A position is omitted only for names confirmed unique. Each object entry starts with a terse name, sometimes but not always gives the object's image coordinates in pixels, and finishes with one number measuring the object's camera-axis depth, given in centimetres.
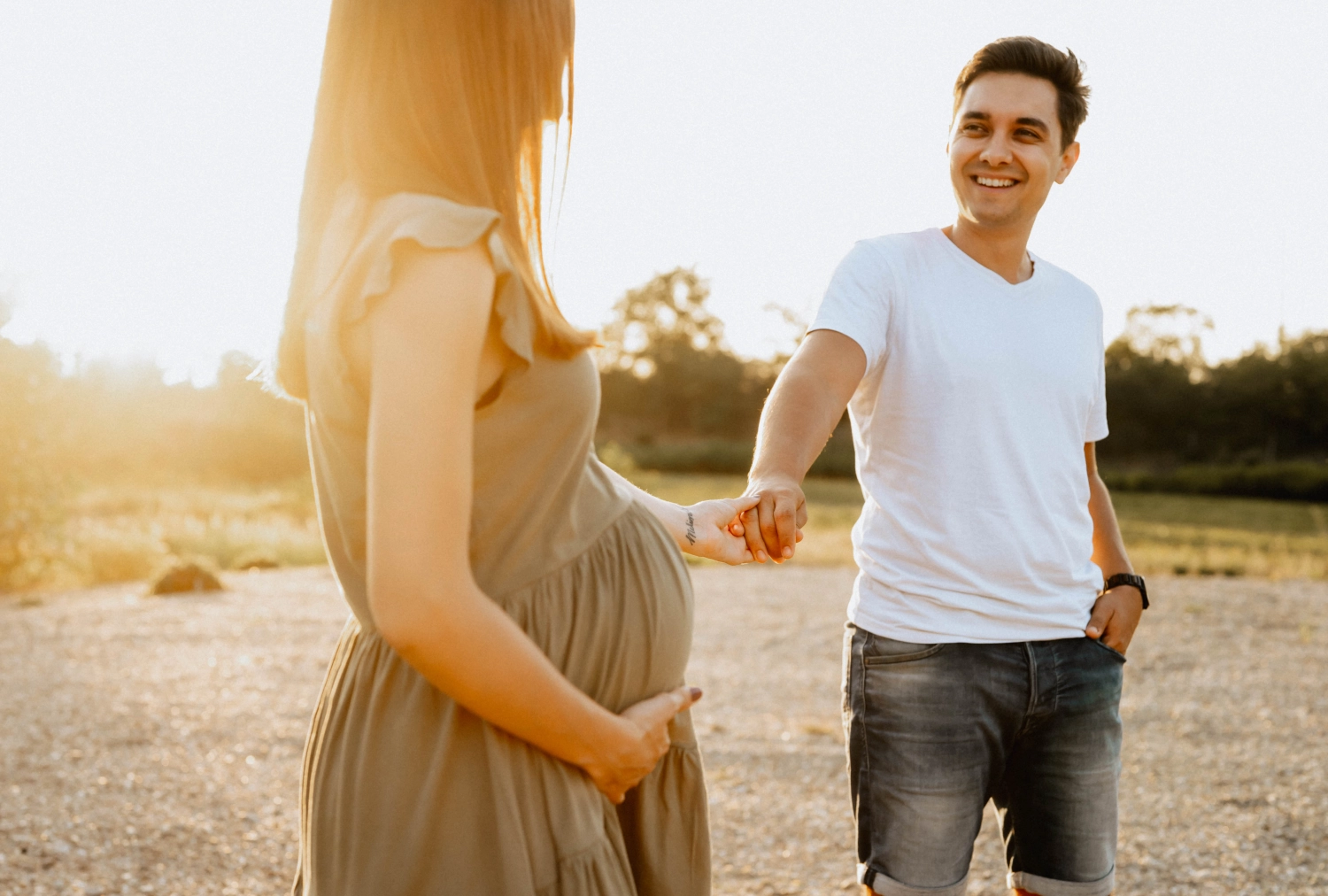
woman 113
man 218
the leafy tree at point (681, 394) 4409
